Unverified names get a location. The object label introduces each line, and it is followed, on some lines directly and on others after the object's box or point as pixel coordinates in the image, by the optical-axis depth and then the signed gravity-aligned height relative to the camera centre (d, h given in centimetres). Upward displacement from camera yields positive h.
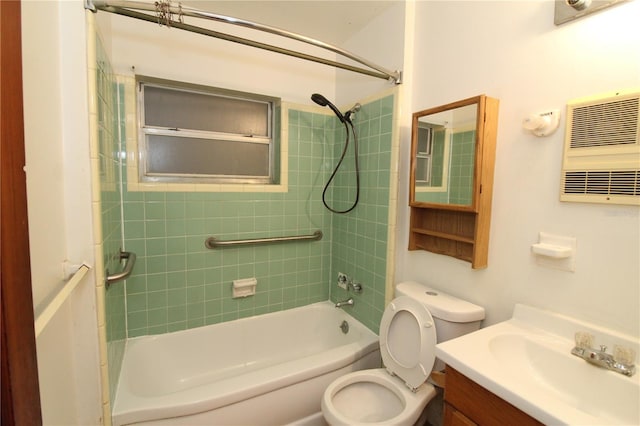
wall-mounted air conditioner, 89 +16
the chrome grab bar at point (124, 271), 127 -41
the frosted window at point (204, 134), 188 +39
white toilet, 131 -85
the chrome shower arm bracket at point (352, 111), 201 +58
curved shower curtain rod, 112 +73
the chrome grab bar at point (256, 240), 197 -37
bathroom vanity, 79 -56
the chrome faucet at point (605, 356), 87 -51
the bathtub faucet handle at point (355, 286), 206 -68
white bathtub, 132 -105
